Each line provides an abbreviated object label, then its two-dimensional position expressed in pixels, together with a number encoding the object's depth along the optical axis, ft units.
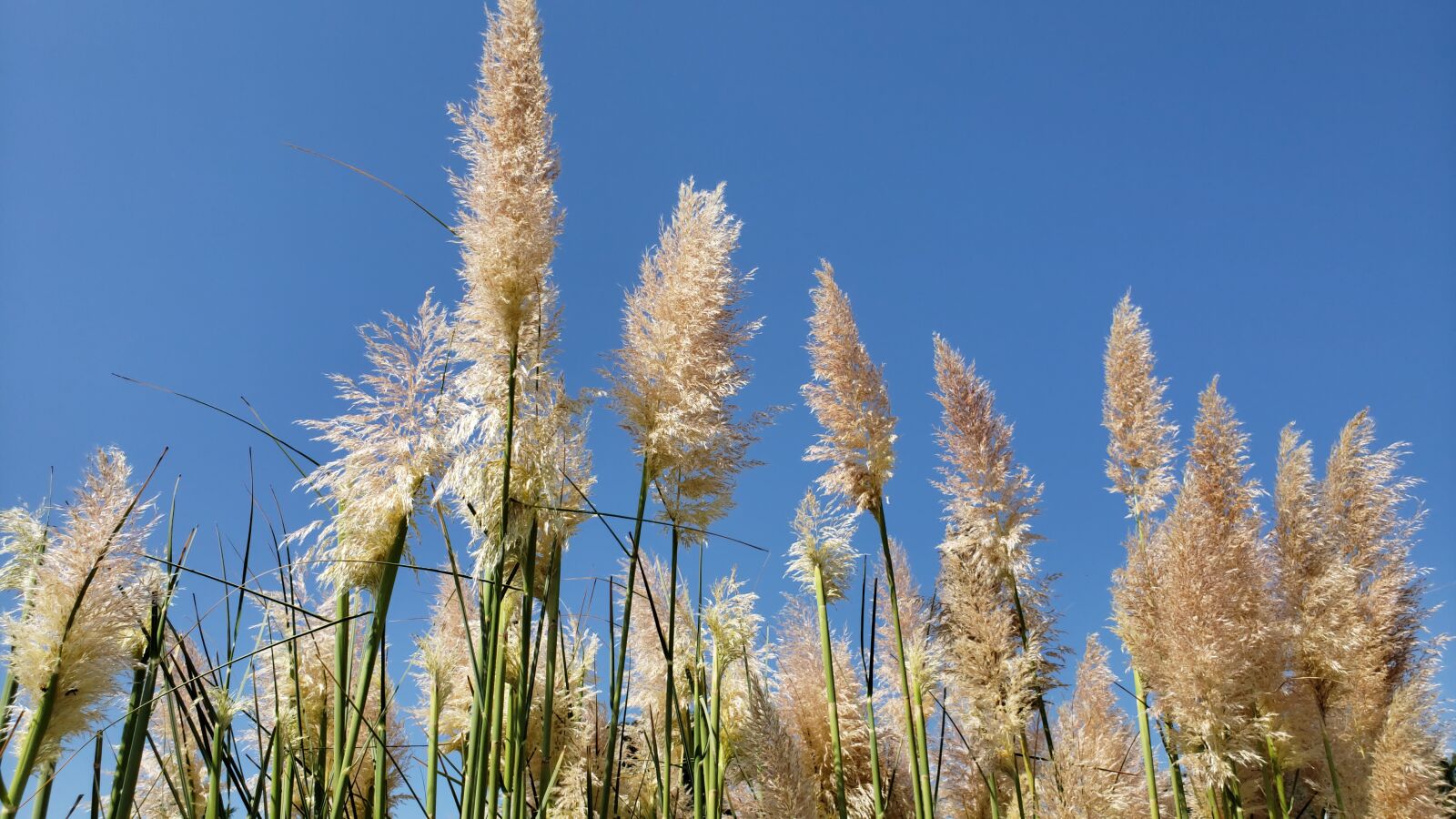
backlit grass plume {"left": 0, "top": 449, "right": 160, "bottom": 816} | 5.81
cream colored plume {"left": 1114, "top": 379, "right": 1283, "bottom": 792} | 11.63
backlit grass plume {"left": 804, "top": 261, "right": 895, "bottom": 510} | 12.44
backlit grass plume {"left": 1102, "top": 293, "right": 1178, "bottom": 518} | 15.23
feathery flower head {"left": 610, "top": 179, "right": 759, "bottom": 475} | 9.20
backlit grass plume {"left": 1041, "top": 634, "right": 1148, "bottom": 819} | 8.82
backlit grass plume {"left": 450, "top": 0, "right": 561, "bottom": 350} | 7.86
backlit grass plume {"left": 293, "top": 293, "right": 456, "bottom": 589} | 6.64
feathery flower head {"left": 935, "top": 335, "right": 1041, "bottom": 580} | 13.05
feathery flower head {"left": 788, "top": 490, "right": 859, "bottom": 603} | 11.30
